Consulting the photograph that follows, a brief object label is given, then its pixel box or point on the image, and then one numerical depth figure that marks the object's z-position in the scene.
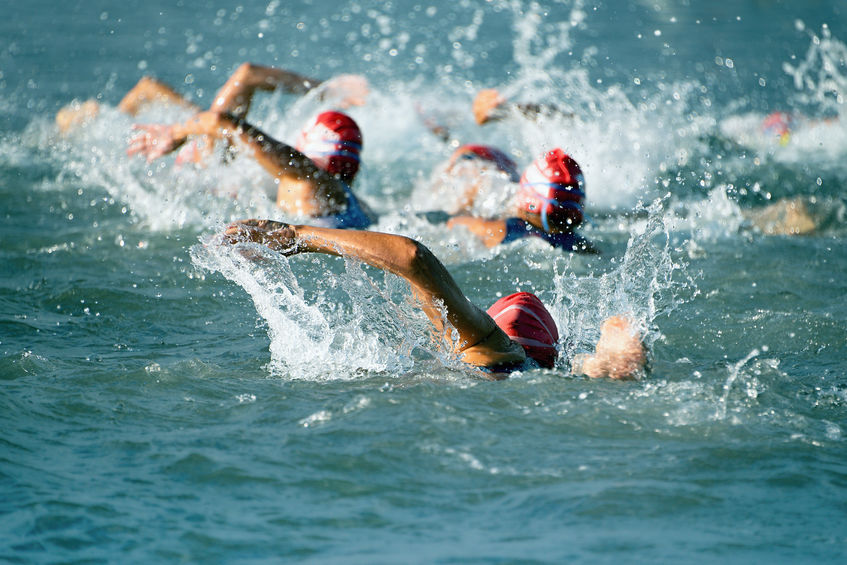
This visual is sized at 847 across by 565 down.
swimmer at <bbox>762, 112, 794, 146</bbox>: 22.59
